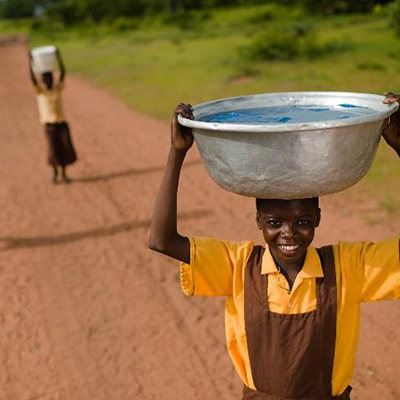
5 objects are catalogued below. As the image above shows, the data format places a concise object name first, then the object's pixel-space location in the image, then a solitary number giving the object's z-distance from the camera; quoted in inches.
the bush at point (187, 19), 1137.9
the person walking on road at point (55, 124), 291.7
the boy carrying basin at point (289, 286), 77.4
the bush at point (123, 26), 1275.2
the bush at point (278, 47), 595.5
